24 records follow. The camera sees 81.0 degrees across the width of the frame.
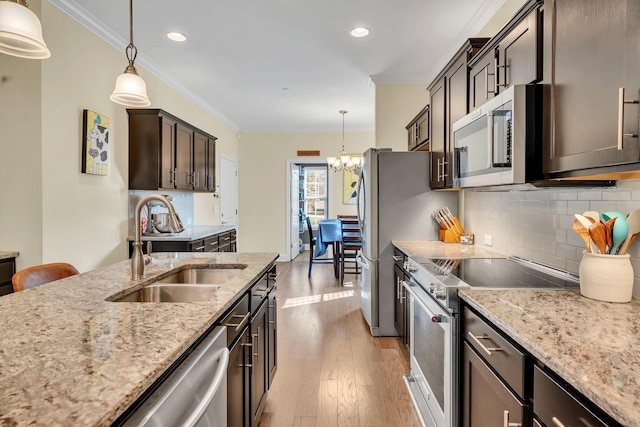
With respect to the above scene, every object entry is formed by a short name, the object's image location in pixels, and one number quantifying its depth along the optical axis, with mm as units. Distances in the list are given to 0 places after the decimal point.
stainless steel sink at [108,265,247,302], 1721
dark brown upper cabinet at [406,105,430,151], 3559
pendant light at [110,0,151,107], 2016
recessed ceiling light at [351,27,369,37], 3332
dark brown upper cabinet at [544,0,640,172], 1098
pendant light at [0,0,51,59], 1327
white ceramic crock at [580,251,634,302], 1353
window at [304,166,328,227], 8570
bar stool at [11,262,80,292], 1802
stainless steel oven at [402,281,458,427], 1671
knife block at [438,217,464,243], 3252
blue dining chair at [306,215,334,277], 6091
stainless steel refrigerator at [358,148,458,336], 3367
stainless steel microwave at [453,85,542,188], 1580
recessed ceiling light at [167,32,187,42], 3412
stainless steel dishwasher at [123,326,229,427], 817
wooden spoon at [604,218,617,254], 1390
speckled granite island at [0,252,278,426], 674
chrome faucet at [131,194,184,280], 1756
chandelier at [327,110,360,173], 6020
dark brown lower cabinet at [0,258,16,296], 2630
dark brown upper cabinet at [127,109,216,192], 3770
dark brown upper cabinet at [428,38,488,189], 2463
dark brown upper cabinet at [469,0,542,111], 1618
